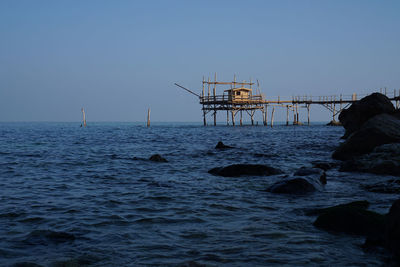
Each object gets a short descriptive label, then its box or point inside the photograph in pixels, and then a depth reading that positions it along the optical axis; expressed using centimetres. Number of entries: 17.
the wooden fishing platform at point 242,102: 5338
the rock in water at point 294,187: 812
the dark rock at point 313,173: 912
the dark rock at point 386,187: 809
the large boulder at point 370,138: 1416
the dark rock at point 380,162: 1082
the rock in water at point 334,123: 6404
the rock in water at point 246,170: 1090
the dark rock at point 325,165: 1210
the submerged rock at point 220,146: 2053
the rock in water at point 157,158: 1484
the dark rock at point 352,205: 629
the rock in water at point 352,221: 521
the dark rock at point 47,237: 491
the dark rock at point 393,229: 405
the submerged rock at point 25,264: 409
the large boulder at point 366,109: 2039
